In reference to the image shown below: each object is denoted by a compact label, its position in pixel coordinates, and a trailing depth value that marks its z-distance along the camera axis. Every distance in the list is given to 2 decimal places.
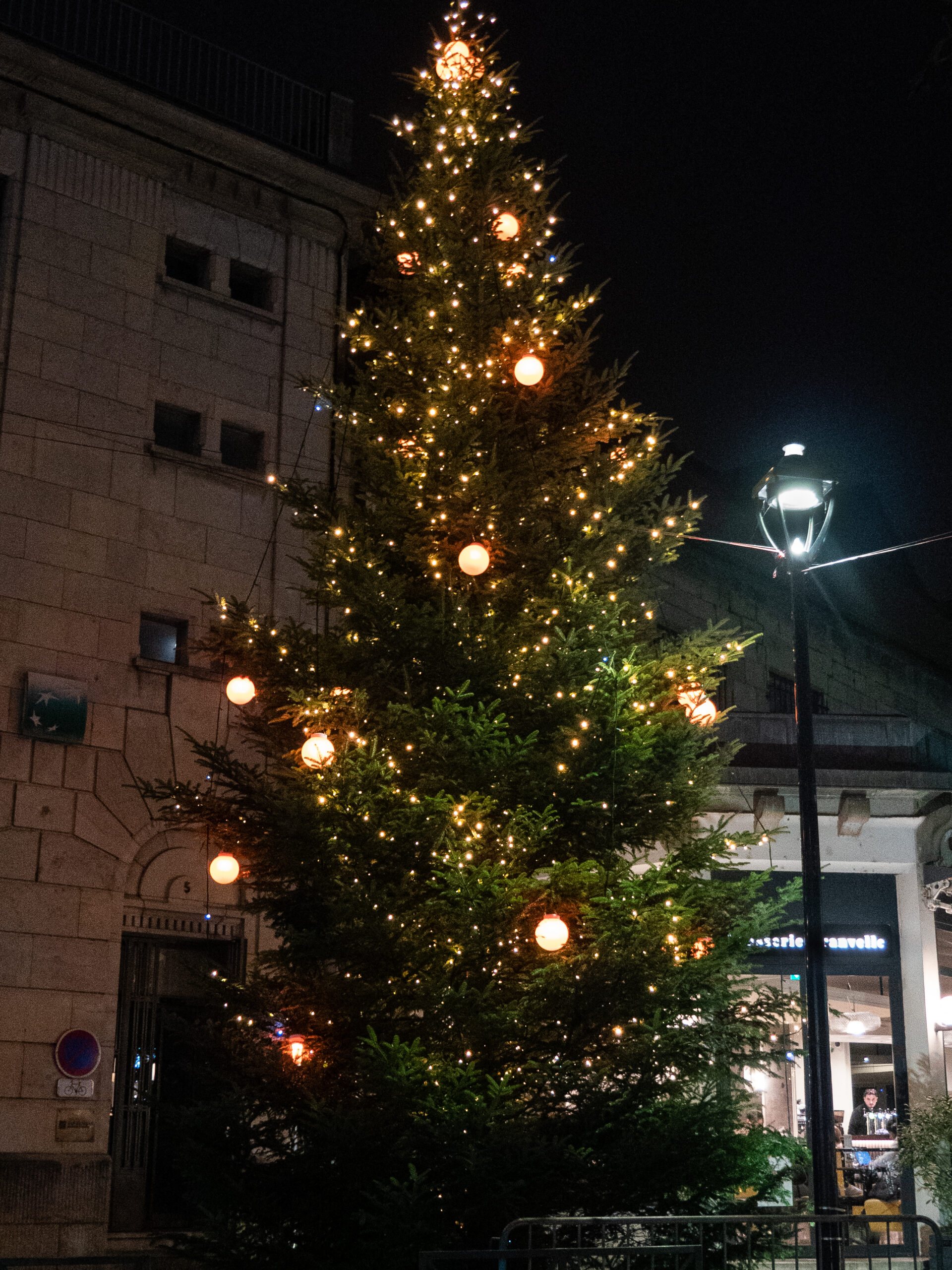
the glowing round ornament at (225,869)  13.14
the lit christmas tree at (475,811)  9.12
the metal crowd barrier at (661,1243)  8.15
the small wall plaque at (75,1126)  15.02
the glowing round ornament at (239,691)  12.27
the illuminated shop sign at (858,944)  20.58
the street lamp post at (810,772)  9.98
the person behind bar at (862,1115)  20.33
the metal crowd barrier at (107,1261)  8.90
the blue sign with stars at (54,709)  15.80
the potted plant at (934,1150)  16.95
